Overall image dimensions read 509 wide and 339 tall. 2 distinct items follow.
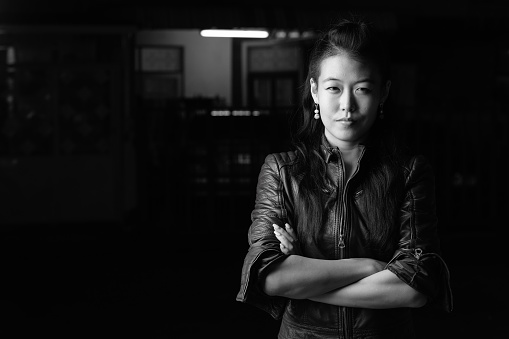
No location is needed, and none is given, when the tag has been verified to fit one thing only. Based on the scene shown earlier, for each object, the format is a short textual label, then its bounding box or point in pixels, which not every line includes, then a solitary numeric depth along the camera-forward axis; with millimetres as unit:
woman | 1965
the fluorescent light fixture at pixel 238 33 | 12316
